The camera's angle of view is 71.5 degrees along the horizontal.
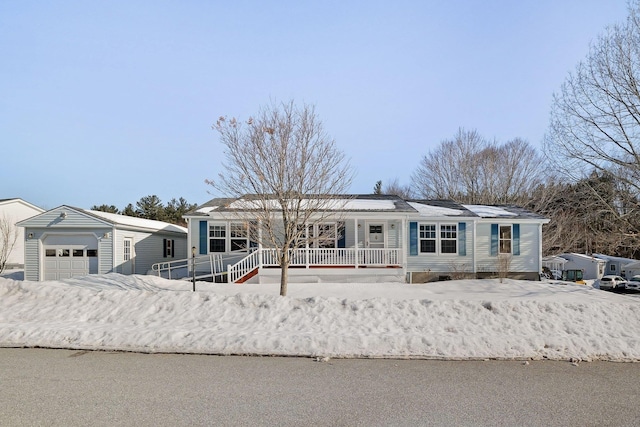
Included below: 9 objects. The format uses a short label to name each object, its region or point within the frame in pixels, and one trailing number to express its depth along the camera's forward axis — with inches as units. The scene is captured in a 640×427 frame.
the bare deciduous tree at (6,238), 966.3
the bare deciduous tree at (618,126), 583.2
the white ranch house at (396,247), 670.5
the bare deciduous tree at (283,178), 437.1
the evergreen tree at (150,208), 1598.2
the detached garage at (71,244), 757.9
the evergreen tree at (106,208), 1627.7
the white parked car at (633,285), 978.9
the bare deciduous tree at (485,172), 1456.7
